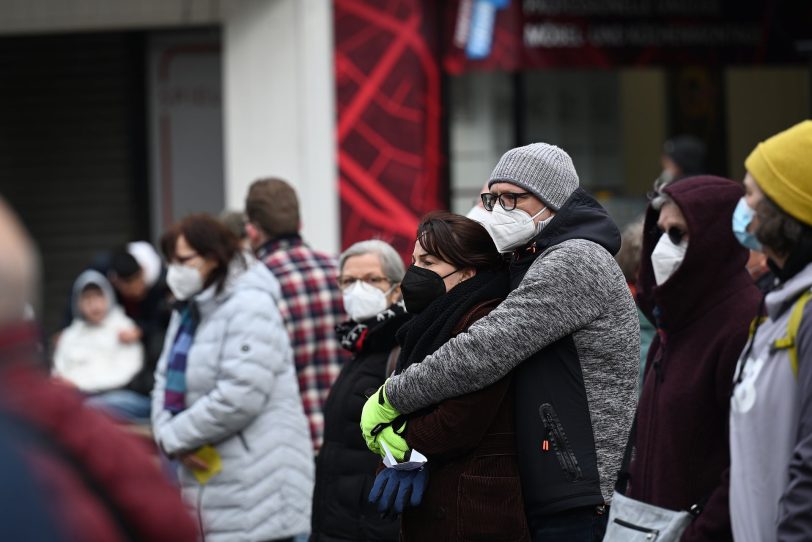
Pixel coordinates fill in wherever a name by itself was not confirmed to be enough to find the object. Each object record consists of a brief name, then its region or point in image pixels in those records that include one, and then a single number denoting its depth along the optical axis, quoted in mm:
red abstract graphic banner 19031
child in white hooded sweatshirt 16766
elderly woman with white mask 9109
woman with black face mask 7121
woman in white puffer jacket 10695
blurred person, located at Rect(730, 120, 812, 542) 6590
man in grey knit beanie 7027
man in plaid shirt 11859
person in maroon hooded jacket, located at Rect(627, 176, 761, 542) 7945
